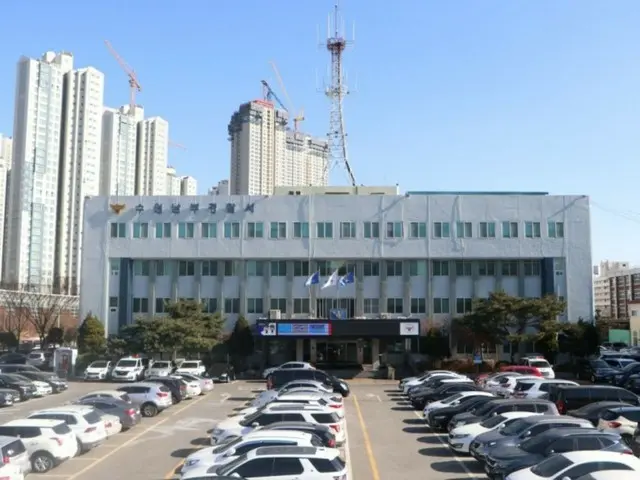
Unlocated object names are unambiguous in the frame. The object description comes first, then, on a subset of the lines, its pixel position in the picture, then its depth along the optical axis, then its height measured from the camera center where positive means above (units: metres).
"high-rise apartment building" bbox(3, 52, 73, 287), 120.81 +22.85
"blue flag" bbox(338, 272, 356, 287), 55.06 +2.07
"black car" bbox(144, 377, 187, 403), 33.94 -3.85
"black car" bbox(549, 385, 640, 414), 27.36 -3.48
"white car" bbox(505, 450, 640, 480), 14.00 -3.16
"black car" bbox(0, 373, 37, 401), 36.91 -4.17
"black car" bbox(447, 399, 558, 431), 22.84 -3.32
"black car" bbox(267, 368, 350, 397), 35.50 -3.61
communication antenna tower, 80.50 +25.10
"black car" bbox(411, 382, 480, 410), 30.42 -3.80
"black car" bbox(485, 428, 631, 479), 16.66 -3.39
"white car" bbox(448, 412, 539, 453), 20.72 -3.63
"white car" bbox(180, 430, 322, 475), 16.20 -3.21
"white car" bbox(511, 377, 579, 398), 31.16 -3.61
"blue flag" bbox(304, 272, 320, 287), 55.16 +2.01
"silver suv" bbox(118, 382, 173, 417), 30.22 -3.88
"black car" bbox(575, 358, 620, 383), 46.78 -4.41
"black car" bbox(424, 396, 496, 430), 25.22 -3.76
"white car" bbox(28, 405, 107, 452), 20.98 -3.52
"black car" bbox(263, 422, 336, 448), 18.20 -3.22
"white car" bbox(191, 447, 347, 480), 14.52 -3.29
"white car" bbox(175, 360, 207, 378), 49.09 -4.27
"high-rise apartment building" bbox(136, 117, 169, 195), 147.75 +31.74
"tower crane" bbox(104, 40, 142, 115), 179.50 +55.93
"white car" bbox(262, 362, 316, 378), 46.36 -3.86
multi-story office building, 59.50 +4.42
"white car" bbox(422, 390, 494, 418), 26.78 -3.56
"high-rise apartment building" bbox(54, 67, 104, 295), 126.81 +26.19
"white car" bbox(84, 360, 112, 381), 50.31 -4.63
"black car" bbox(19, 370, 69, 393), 41.00 -4.27
